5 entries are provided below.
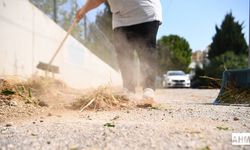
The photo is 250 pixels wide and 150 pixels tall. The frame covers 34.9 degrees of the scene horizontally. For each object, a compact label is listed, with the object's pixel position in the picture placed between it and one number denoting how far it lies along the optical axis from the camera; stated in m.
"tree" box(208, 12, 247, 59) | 40.06
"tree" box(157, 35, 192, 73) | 45.09
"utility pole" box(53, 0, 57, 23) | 7.97
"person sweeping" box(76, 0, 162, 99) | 4.09
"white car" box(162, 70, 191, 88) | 25.75
